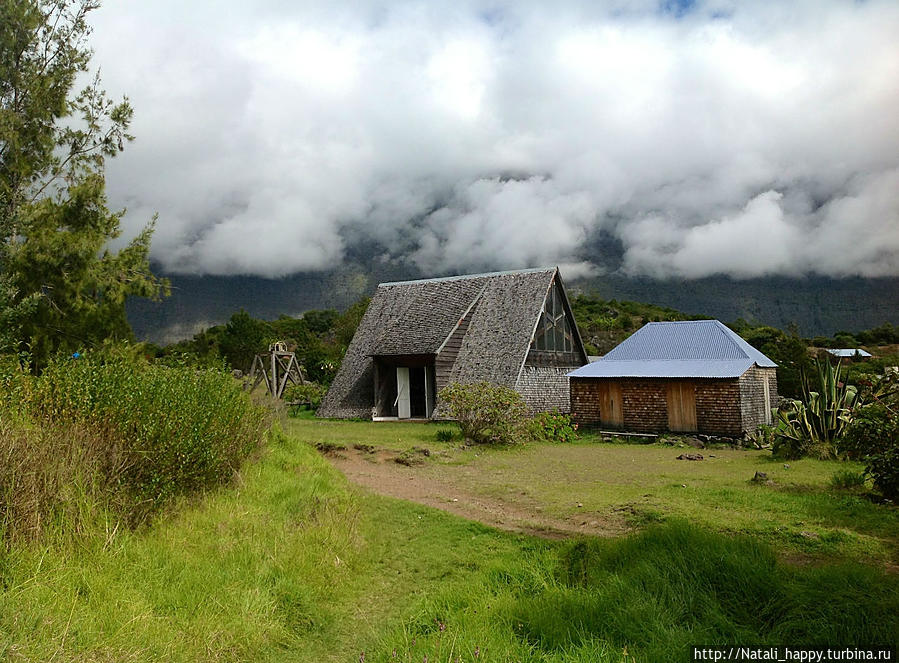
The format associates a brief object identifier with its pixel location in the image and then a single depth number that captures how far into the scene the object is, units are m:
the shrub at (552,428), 18.16
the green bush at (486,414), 15.93
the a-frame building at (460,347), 22.55
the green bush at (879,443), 8.27
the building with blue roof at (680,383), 17.92
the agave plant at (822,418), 13.30
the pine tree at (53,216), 10.73
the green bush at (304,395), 28.34
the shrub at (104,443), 5.23
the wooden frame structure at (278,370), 27.77
